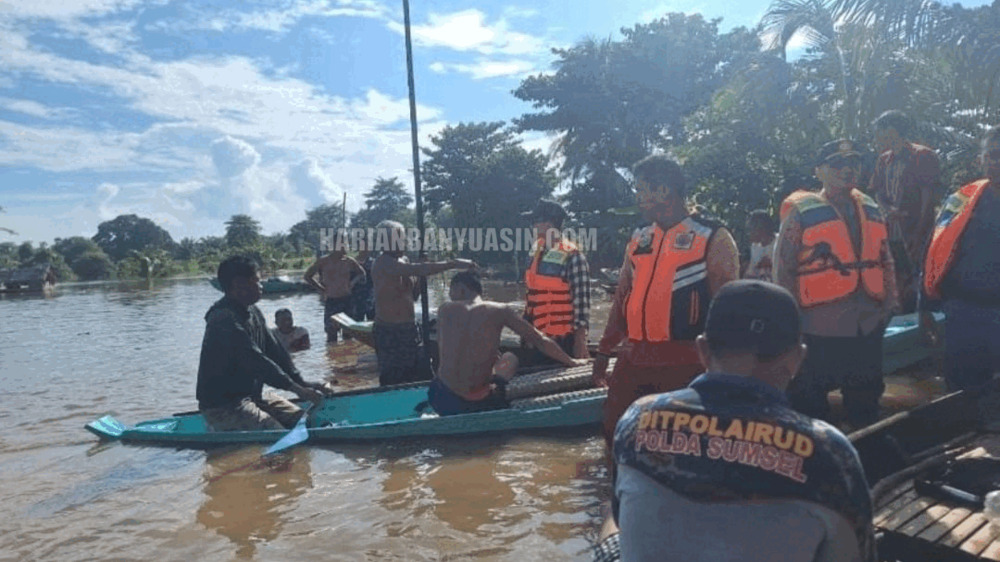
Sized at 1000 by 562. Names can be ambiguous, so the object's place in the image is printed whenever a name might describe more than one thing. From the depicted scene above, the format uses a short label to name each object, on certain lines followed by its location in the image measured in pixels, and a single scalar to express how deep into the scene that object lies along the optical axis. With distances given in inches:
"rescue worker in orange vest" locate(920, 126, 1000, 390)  146.7
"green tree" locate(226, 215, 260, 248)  2632.9
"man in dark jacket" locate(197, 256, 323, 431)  218.2
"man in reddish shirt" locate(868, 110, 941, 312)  214.1
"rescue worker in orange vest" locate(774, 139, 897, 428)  147.7
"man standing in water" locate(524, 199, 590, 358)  245.3
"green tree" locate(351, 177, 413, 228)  2573.8
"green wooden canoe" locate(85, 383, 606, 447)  226.2
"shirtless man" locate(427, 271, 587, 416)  215.9
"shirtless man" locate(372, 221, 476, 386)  278.2
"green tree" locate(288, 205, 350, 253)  2955.2
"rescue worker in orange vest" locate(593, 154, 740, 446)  142.3
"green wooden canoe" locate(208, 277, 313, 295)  1242.0
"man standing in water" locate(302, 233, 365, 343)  466.9
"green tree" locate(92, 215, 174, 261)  2970.0
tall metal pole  338.6
